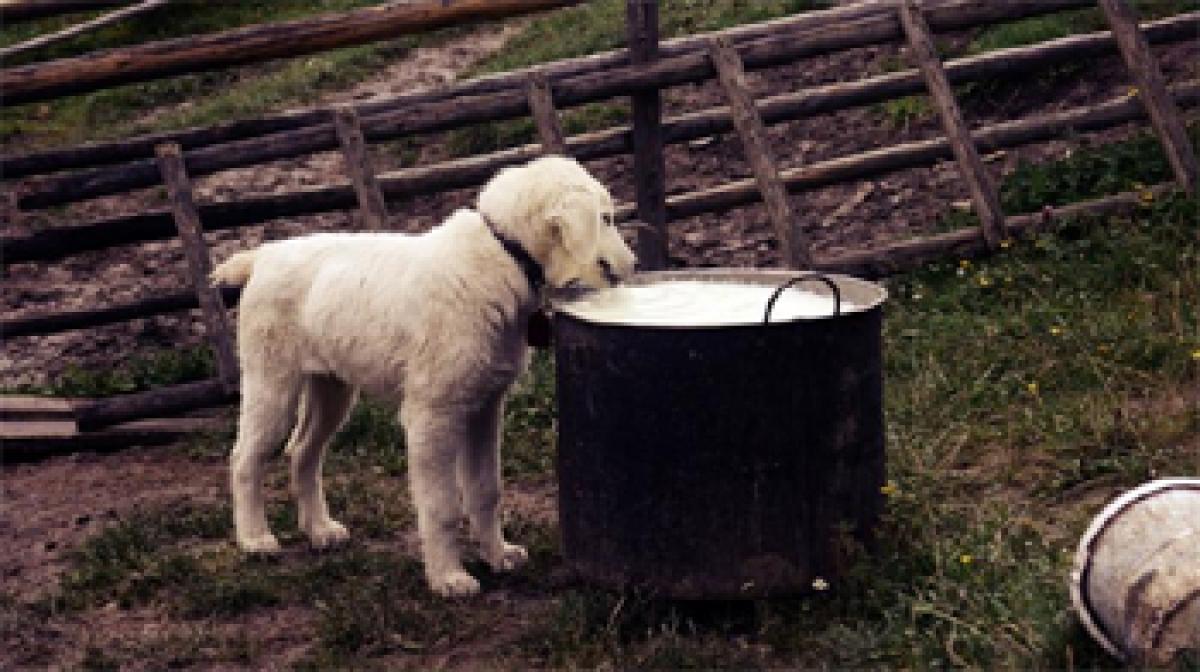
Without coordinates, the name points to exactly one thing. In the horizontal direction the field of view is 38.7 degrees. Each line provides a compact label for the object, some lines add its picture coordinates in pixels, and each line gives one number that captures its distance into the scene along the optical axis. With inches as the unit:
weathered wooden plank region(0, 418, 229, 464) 348.5
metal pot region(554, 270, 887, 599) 204.5
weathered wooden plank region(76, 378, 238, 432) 348.8
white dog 227.0
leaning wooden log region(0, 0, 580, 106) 358.6
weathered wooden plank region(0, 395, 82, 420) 349.4
